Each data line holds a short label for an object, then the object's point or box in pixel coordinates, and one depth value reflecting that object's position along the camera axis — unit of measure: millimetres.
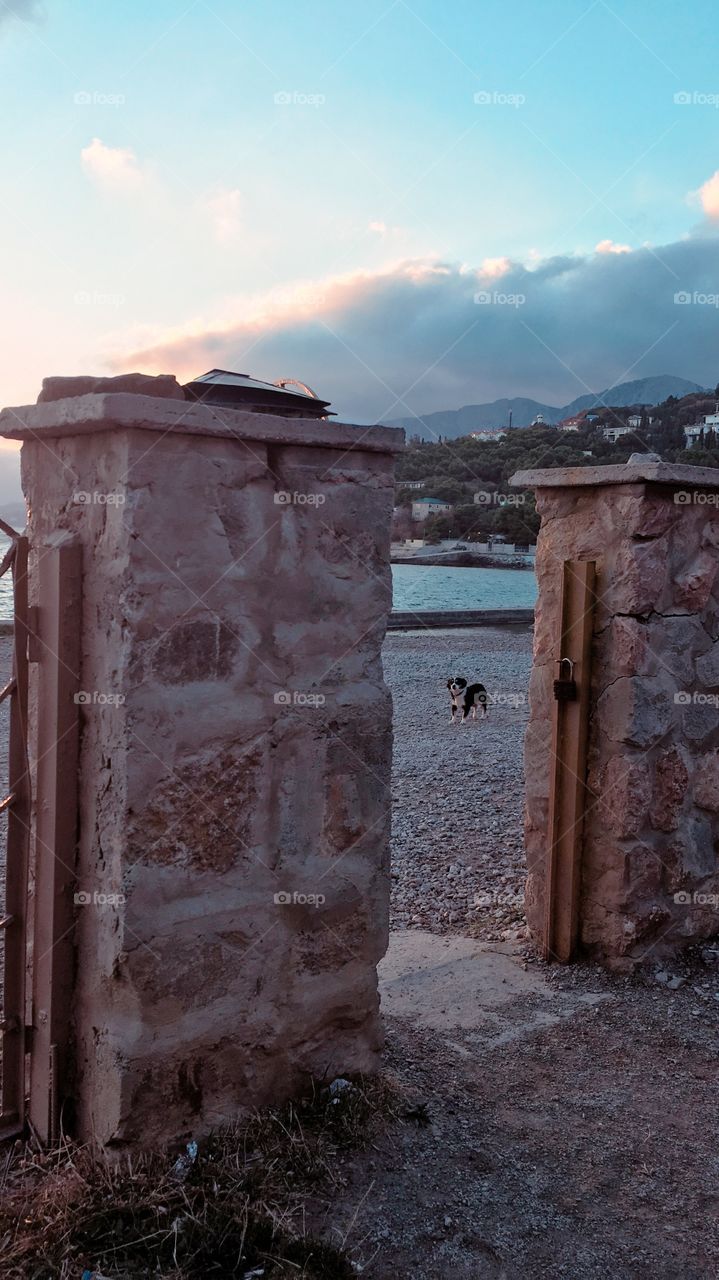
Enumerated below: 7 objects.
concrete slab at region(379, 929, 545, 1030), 3746
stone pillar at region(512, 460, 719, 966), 4035
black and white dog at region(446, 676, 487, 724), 10000
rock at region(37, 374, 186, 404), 2518
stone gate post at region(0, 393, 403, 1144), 2455
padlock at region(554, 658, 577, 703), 4160
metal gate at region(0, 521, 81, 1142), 2564
